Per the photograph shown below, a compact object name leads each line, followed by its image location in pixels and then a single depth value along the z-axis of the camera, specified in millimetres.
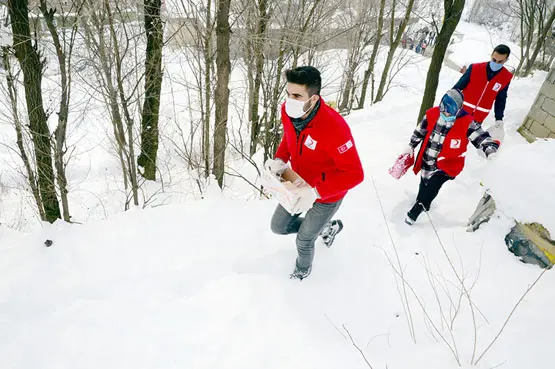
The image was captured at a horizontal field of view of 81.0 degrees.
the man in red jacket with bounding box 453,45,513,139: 4566
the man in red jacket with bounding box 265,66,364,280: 2350
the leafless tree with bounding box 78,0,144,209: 6133
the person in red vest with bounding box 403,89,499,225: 3279
